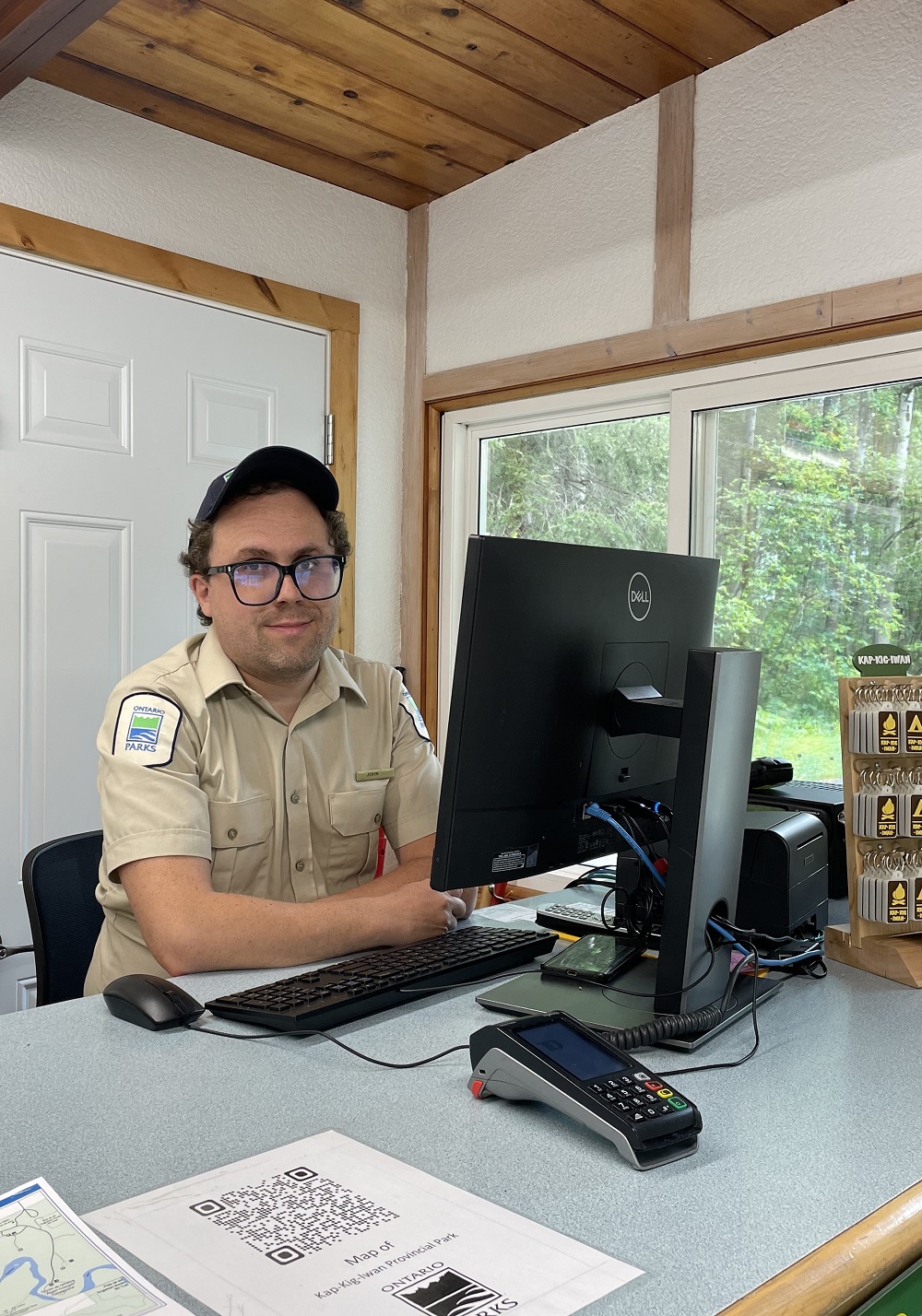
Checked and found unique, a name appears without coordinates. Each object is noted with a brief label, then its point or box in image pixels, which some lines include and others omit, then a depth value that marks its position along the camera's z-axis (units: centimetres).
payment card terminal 86
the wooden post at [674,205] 244
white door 235
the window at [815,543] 220
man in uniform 142
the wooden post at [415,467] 312
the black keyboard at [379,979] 114
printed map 66
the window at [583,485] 271
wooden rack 137
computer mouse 114
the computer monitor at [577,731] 110
